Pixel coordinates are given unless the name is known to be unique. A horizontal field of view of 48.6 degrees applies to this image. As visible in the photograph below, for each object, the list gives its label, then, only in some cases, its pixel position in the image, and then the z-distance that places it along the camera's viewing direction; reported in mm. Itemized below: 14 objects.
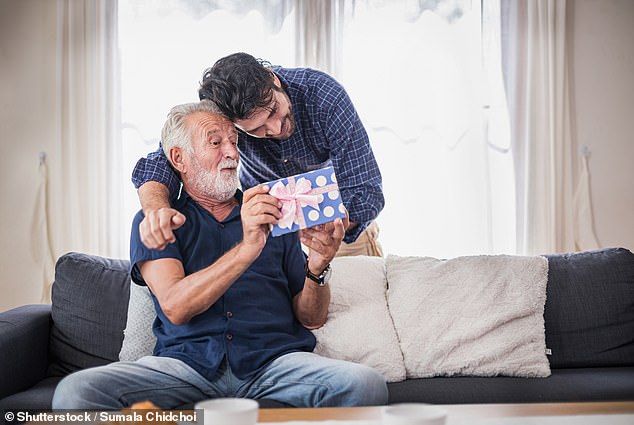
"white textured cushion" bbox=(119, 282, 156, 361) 2125
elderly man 1765
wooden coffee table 1366
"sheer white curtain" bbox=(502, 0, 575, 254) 3332
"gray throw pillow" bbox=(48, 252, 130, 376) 2252
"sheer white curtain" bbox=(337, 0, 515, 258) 3365
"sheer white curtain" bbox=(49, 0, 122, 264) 3336
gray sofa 2062
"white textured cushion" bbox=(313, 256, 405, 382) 2160
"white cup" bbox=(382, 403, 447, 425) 1027
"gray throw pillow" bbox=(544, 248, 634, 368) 2279
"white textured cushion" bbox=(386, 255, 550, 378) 2166
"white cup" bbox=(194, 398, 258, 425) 1083
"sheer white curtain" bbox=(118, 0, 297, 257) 3389
